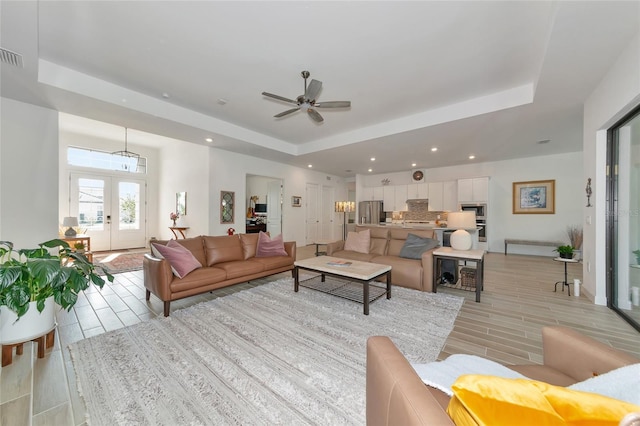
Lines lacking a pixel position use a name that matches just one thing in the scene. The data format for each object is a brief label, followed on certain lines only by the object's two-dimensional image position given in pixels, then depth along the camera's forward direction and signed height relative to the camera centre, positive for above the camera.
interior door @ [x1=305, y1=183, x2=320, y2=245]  8.63 -0.01
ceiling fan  2.91 +1.41
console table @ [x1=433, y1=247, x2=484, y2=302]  3.29 -0.64
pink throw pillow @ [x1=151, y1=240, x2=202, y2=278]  3.02 -0.60
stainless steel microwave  7.15 +0.13
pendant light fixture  7.43 +1.55
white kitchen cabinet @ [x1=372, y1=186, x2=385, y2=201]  8.99 +0.76
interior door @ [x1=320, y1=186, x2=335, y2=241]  9.29 -0.01
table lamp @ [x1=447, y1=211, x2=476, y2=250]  3.71 -0.21
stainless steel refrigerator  8.98 +0.03
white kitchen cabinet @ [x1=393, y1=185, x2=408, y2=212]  8.45 +0.53
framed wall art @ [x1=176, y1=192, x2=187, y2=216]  6.75 +0.26
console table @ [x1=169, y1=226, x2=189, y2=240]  6.50 -0.46
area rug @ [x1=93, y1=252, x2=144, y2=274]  5.07 -1.18
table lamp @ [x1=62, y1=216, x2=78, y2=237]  5.40 -0.29
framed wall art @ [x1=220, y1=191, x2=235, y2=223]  6.20 +0.17
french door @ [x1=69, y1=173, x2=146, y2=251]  6.77 +0.09
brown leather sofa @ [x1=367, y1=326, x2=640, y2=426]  0.71 -0.64
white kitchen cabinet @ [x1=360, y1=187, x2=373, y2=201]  9.31 +0.74
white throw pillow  0.70 -0.53
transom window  6.65 +1.52
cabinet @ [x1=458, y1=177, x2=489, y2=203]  7.07 +0.71
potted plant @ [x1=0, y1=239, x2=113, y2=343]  1.74 -0.60
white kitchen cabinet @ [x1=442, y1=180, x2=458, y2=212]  7.62 +0.55
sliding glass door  2.71 -0.06
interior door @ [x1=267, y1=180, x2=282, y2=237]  7.83 +0.18
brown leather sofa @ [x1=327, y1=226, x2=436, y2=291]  3.68 -0.77
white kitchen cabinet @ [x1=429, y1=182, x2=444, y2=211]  7.79 +0.56
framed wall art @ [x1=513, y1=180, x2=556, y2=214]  6.62 +0.47
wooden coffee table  2.95 -0.78
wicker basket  3.71 -0.98
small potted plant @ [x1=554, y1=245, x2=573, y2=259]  3.64 -0.58
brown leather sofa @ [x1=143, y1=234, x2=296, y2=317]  2.85 -0.79
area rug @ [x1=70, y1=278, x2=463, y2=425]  1.52 -1.23
